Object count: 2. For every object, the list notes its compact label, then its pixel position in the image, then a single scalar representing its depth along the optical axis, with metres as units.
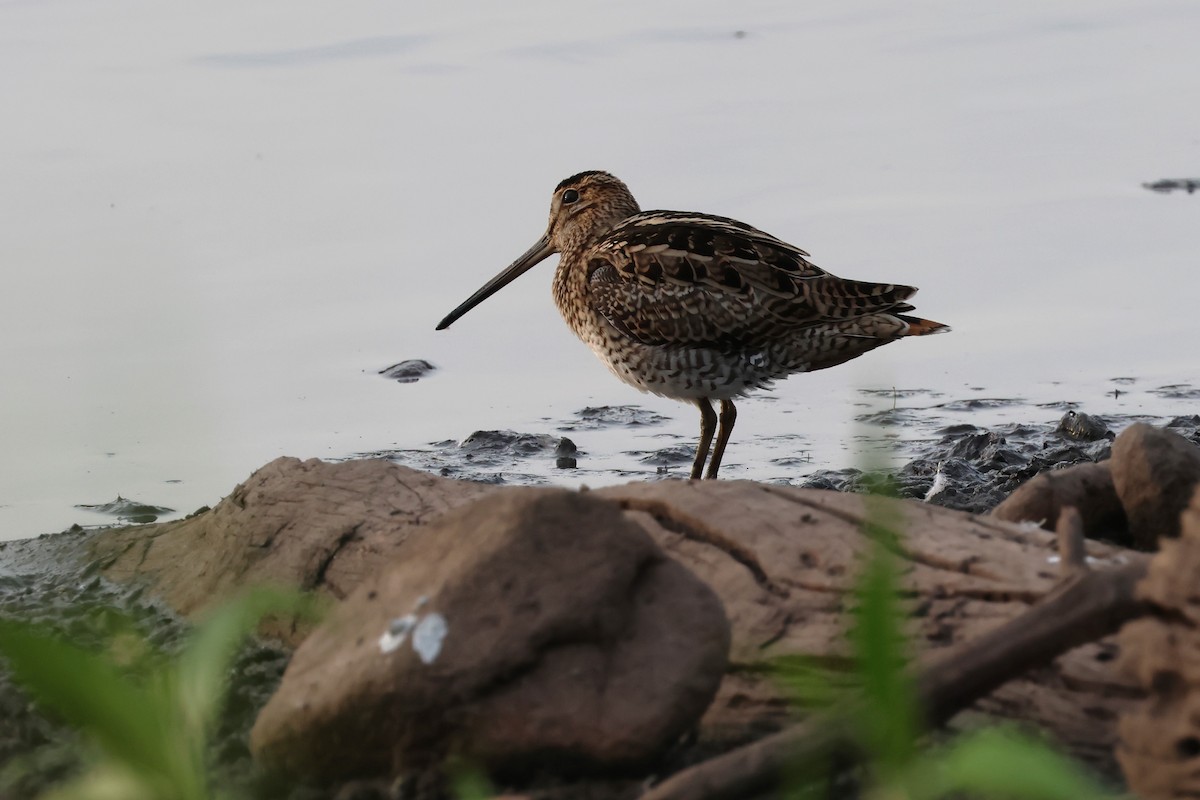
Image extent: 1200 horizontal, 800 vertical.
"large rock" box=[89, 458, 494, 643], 9.05
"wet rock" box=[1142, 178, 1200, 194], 18.67
